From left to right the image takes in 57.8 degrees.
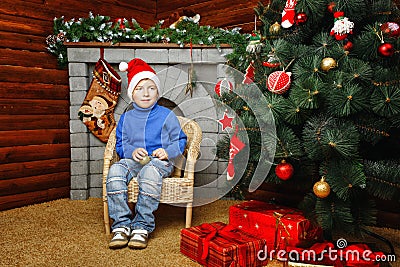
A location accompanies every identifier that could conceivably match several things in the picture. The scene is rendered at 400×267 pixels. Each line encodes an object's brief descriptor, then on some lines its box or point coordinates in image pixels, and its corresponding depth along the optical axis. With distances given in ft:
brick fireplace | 8.80
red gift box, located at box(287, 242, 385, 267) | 4.82
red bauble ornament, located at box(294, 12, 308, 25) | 5.53
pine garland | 8.71
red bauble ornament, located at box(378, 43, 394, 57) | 4.87
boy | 6.32
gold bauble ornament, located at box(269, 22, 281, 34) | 5.95
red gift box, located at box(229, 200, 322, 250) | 5.54
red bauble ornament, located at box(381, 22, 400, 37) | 5.03
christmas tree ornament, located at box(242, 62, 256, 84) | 6.08
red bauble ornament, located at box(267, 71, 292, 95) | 5.36
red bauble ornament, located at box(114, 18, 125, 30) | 8.84
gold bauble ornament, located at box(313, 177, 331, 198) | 5.03
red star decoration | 6.07
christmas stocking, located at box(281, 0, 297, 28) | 5.67
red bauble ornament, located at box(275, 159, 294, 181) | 5.33
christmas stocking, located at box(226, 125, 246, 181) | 5.75
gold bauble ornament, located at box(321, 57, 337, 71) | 5.11
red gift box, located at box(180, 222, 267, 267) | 5.11
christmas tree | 4.87
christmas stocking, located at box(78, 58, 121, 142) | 8.70
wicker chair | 6.50
